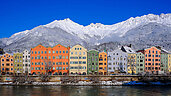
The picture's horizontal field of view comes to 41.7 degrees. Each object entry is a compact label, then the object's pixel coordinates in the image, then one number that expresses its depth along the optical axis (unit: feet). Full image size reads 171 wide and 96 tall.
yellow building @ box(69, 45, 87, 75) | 408.67
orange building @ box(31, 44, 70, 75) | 409.08
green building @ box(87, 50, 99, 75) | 412.77
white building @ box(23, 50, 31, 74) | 415.93
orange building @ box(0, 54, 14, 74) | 417.90
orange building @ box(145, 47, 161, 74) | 438.81
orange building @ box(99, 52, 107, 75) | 416.26
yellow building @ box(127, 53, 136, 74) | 421.75
